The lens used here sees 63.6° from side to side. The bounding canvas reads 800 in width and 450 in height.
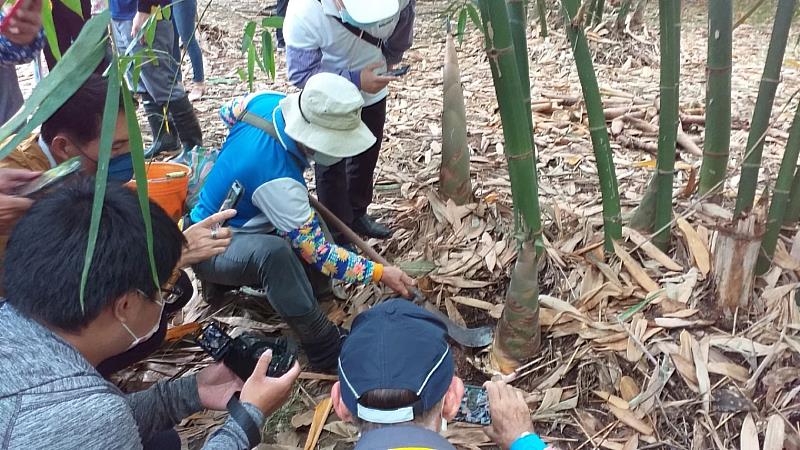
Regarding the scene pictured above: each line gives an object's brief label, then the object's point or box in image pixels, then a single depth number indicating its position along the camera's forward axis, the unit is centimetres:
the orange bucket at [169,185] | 195
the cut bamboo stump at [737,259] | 166
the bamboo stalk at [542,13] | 167
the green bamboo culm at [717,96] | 172
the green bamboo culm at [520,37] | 164
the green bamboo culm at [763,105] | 156
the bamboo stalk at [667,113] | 173
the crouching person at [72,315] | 104
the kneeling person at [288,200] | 191
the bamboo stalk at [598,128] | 170
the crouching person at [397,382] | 99
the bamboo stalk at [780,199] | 164
